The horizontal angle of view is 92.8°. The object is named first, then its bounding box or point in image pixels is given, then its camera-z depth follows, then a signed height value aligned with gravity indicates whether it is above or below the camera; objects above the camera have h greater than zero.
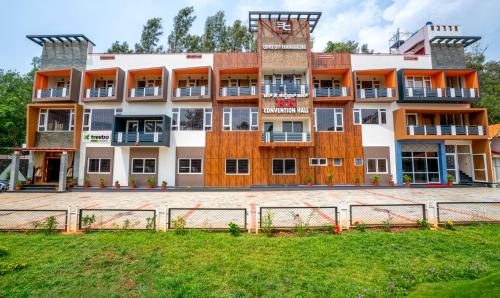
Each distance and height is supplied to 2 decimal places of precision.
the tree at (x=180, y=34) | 33.31 +18.90
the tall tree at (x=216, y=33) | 33.41 +19.05
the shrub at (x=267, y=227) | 6.87 -1.72
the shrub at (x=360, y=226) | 7.09 -1.73
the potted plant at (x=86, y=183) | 21.21 -1.26
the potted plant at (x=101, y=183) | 20.94 -1.25
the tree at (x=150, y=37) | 33.41 +18.43
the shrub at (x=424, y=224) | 7.30 -1.73
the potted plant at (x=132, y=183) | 21.00 -1.26
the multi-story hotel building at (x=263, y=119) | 21.88 +4.72
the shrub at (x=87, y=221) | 7.28 -1.63
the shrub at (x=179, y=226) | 6.98 -1.73
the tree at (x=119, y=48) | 33.09 +16.77
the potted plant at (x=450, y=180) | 21.30 -1.05
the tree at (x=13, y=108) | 28.45 +7.29
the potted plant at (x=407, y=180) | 20.88 -1.02
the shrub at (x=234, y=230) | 6.87 -1.77
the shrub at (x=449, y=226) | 7.16 -1.73
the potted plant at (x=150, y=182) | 21.03 -1.22
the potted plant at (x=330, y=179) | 21.48 -1.00
